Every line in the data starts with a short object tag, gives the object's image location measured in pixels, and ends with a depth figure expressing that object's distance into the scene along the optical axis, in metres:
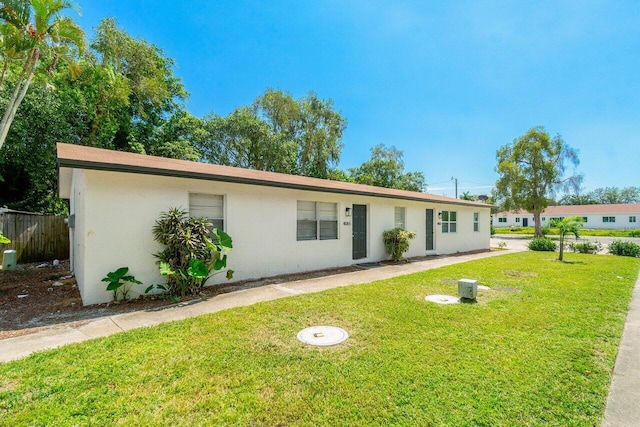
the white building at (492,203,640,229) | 41.94
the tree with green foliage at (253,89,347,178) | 24.58
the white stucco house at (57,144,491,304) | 5.25
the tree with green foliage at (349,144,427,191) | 30.39
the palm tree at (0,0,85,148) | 6.95
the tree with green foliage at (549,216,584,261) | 12.09
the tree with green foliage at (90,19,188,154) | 16.33
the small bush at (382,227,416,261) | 10.41
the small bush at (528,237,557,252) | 15.23
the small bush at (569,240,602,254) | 14.23
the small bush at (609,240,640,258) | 13.32
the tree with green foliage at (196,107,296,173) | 21.77
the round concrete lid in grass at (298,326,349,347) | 3.69
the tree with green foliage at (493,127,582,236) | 29.81
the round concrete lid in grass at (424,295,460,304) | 5.47
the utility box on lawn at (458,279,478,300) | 5.48
